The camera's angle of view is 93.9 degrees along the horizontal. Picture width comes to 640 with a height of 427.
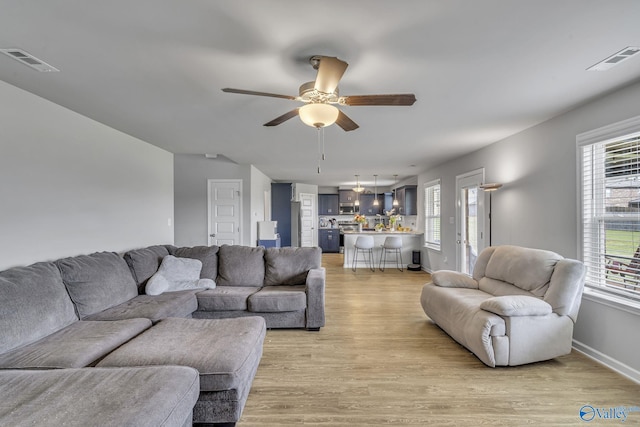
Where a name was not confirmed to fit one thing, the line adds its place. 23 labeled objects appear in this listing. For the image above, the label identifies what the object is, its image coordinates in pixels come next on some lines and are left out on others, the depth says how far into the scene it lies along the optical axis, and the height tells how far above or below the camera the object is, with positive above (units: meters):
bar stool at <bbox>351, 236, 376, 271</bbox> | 6.89 -0.81
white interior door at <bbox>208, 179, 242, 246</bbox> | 6.15 +0.07
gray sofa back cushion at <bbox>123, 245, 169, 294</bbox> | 3.34 -0.56
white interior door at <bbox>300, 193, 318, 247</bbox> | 9.99 -0.20
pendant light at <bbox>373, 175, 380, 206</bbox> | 9.99 +0.69
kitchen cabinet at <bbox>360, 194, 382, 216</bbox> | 10.90 +0.28
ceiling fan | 1.93 +0.81
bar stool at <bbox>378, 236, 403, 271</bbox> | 6.87 -0.81
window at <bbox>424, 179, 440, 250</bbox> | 6.70 -0.02
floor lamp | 4.01 +0.36
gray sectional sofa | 1.33 -0.85
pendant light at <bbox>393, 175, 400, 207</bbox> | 9.16 +0.70
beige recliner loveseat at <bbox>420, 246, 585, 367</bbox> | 2.50 -0.90
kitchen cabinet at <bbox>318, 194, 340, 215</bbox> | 11.01 +0.36
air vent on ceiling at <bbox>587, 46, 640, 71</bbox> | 1.93 +1.04
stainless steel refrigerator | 10.00 -0.27
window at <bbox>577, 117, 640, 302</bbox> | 2.48 +0.04
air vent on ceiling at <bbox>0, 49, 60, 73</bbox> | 2.00 +1.10
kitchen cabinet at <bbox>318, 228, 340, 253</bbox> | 10.65 -0.90
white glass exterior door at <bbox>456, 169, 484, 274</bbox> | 4.80 -0.11
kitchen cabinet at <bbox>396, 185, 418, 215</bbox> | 8.07 +0.38
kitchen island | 7.41 -0.75
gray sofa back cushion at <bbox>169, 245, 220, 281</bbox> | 3.82 -0.53
